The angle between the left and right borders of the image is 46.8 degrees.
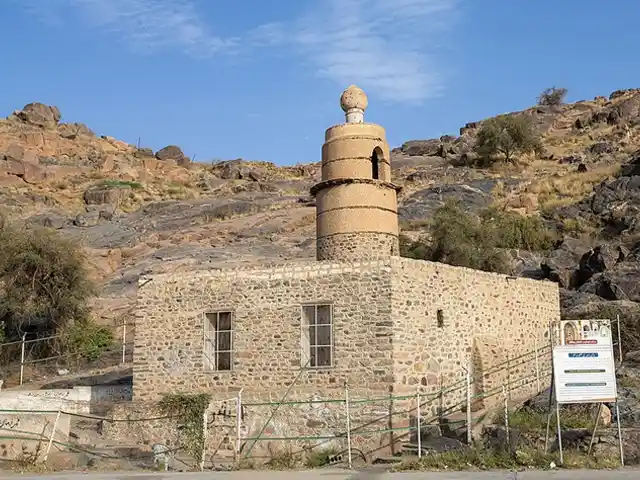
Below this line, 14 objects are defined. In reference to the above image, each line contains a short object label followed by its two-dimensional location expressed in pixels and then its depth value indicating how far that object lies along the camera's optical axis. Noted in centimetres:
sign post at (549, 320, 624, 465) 1163
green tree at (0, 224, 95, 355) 2861
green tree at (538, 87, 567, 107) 8569
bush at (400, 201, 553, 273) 3341
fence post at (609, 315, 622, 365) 2123
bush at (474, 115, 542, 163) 6025
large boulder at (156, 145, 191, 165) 7919
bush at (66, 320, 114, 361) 2745
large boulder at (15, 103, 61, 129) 7900
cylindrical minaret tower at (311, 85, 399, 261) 1873
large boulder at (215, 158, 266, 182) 6969
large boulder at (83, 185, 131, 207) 5944
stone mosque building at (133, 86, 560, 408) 1647
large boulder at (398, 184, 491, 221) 4481
